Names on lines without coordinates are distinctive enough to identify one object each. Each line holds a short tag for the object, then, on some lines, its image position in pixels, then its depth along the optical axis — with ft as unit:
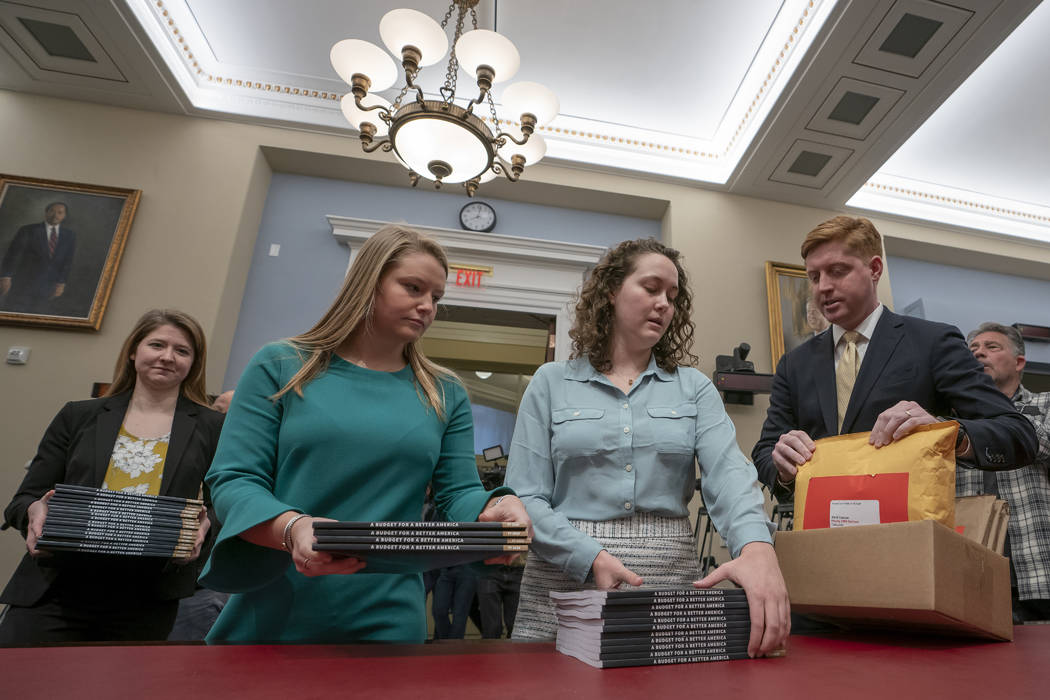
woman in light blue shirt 3.50
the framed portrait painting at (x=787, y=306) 15.53
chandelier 8.98
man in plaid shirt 6.62
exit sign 15.76
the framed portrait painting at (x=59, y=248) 13.16
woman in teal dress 2.88
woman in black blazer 5.16
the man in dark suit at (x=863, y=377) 4.06
